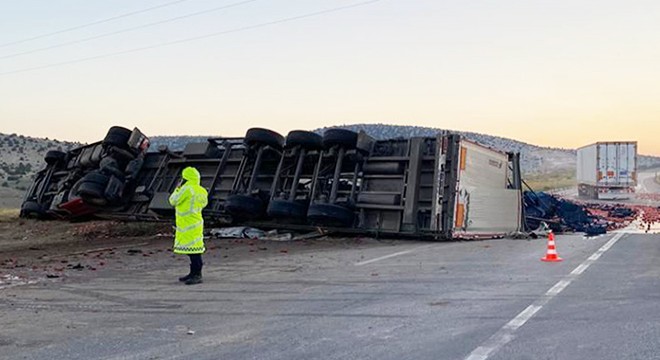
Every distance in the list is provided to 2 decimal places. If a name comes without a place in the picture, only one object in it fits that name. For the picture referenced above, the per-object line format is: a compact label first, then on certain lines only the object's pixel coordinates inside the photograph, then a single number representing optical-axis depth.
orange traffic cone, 11.15
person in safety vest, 9.05
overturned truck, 14.88
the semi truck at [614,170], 43.16
